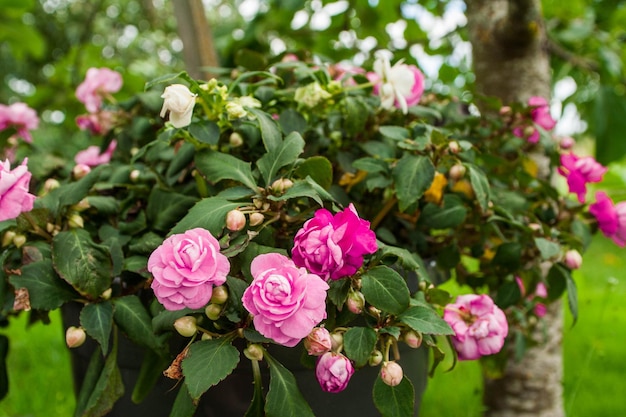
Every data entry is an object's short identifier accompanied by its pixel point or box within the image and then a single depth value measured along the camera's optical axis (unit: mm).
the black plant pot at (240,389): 710
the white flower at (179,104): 627
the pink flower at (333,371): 572
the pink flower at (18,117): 1151
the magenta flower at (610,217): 936
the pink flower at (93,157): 1046
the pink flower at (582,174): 927
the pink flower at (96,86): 1086
